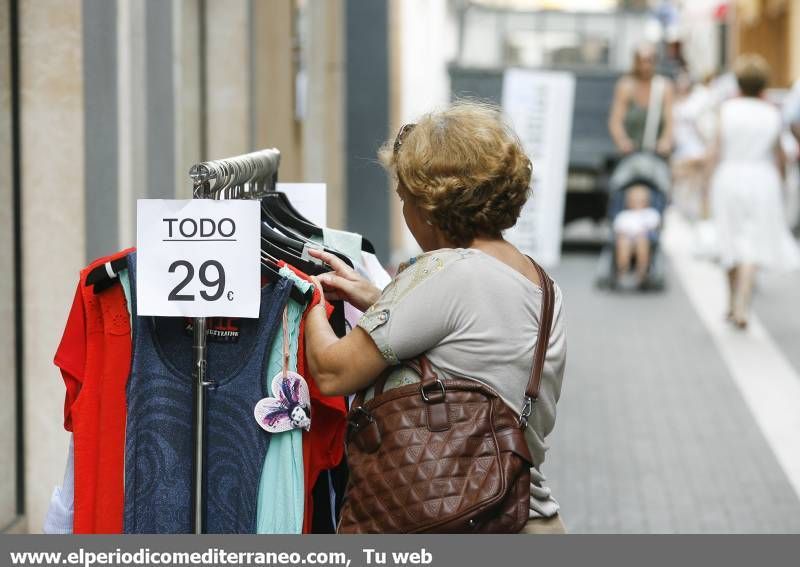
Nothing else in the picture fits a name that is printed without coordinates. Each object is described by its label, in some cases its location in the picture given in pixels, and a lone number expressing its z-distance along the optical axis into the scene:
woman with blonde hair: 5.92
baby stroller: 27.92
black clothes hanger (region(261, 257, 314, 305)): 6.29
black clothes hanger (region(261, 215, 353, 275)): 6.79
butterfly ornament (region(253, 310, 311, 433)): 6.24
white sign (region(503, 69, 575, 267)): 16.59
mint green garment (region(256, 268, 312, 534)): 6.36
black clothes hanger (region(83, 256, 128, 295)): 6.26
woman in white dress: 22.25
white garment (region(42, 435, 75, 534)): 6.62
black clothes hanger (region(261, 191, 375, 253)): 7.33
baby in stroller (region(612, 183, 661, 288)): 27.73
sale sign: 6.10
